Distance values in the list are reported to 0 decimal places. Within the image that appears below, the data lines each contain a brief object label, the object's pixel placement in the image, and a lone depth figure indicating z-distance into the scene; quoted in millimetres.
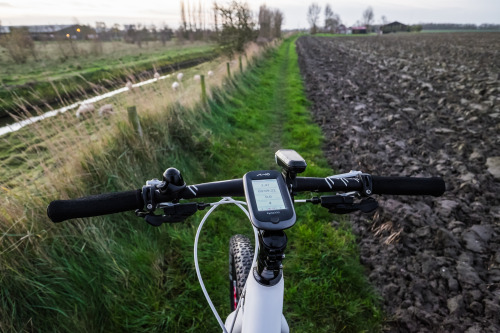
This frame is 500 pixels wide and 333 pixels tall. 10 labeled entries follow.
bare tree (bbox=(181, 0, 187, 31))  62766
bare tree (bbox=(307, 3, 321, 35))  121775
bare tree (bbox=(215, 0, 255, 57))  19592
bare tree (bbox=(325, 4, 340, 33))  119438
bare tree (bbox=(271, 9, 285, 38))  54566
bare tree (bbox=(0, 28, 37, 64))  21109
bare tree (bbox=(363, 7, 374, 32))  130875
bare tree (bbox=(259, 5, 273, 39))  44812
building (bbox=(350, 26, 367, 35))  102562
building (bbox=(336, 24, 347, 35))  118562
